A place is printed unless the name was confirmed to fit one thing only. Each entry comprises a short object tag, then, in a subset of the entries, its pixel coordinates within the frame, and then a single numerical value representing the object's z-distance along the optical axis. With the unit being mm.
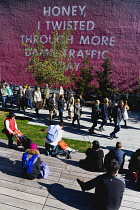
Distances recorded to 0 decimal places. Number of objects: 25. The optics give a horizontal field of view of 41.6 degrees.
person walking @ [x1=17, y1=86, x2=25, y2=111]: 10743
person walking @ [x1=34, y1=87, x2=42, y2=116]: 10159
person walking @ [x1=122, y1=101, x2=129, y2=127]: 9014
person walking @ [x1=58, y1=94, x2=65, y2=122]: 9078
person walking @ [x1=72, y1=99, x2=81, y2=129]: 8703
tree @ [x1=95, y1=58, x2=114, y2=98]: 12977
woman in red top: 5844
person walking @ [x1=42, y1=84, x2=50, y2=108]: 11250
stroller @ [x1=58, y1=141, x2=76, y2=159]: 5699
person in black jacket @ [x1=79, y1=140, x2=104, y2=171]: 4809
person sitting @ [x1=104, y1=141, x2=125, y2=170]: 4879
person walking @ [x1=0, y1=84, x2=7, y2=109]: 11013
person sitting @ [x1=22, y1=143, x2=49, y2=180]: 4137
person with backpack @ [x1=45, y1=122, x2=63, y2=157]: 5528
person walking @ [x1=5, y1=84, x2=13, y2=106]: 11509
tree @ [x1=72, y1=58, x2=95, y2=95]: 13207
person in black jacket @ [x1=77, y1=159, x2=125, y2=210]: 3234
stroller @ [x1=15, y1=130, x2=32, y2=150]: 5845
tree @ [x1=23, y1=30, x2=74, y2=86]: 11461
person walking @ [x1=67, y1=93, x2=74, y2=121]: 9746
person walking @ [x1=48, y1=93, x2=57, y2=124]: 9266
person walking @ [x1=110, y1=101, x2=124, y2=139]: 7660
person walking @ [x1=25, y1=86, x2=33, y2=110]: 10781
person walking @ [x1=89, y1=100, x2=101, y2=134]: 8141
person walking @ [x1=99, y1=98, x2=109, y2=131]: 8133
